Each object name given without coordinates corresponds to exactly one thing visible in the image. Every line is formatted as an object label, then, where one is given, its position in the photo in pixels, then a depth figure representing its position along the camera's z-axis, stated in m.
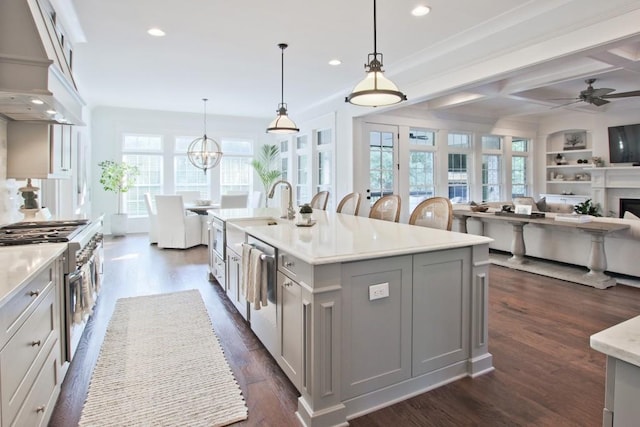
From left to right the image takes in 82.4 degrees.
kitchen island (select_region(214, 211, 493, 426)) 1.89
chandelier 8.45
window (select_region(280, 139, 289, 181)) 9.56
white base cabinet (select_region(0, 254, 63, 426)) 1.35
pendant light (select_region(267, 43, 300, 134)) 4.63
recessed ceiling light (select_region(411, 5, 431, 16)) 3.50
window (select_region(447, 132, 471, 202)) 8.18
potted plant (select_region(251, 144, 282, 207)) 9.56
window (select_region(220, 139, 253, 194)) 9.80
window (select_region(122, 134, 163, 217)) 8.78
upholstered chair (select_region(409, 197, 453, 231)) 2.87
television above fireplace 7.57
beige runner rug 1.99
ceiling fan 5.34
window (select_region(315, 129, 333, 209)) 7.57
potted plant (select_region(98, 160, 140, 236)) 7.95
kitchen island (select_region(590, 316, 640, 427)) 0.79
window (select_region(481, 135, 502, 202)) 8.73
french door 6.95
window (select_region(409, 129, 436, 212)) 7.62
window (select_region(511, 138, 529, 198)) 9.25
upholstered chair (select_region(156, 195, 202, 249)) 6.79
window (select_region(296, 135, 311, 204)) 8.54
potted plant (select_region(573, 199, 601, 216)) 6.80
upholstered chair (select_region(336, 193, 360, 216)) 4.42
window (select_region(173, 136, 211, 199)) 9.23
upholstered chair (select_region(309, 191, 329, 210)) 5.15
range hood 2.00
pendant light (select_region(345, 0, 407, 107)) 2.64
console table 4.29
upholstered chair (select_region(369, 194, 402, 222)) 3.67
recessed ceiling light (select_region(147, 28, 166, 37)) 4.04
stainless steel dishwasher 2.39
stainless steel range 2.27
